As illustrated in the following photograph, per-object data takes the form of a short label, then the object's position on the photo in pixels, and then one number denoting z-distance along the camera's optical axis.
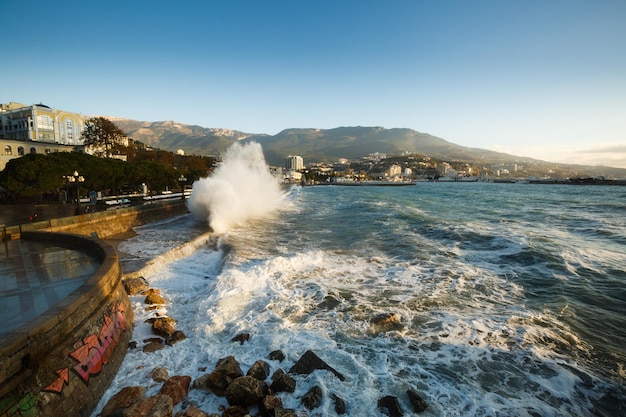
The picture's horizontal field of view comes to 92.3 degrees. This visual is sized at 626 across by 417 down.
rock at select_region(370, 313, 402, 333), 7.07
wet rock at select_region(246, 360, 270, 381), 5.25
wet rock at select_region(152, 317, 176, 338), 6.72
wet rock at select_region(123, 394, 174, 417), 4.23
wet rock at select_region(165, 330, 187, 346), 6.44
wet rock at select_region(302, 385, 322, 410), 4.71
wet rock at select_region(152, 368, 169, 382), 5.18
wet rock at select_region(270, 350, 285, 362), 5.87
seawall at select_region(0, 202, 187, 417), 3.56
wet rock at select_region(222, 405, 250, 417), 4.40
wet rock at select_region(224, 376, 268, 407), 4.66
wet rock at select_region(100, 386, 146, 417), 4.45
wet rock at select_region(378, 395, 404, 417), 4.59
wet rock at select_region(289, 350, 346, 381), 5.47
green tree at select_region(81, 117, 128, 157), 39.78
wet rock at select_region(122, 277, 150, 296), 8.76
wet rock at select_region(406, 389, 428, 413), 4.67
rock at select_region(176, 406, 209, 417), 4.36
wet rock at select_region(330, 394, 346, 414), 4.64
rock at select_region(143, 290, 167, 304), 8.17
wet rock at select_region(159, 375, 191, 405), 4.80
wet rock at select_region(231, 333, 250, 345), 6.53
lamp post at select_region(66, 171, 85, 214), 16.17
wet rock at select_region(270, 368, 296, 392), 5.01
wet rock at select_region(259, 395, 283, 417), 4.50
